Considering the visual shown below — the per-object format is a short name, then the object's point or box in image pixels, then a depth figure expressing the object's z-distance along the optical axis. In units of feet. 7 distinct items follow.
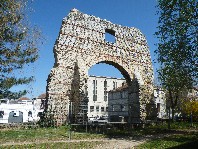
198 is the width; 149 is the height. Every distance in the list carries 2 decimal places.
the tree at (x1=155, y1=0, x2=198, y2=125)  53.06
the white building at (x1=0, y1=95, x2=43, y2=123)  123.24
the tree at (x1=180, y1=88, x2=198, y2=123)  109.53
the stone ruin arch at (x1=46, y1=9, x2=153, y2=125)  62.90
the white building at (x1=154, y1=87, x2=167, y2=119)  152.54
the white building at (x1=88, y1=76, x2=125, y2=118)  180.45
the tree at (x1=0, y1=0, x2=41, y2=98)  36.91
